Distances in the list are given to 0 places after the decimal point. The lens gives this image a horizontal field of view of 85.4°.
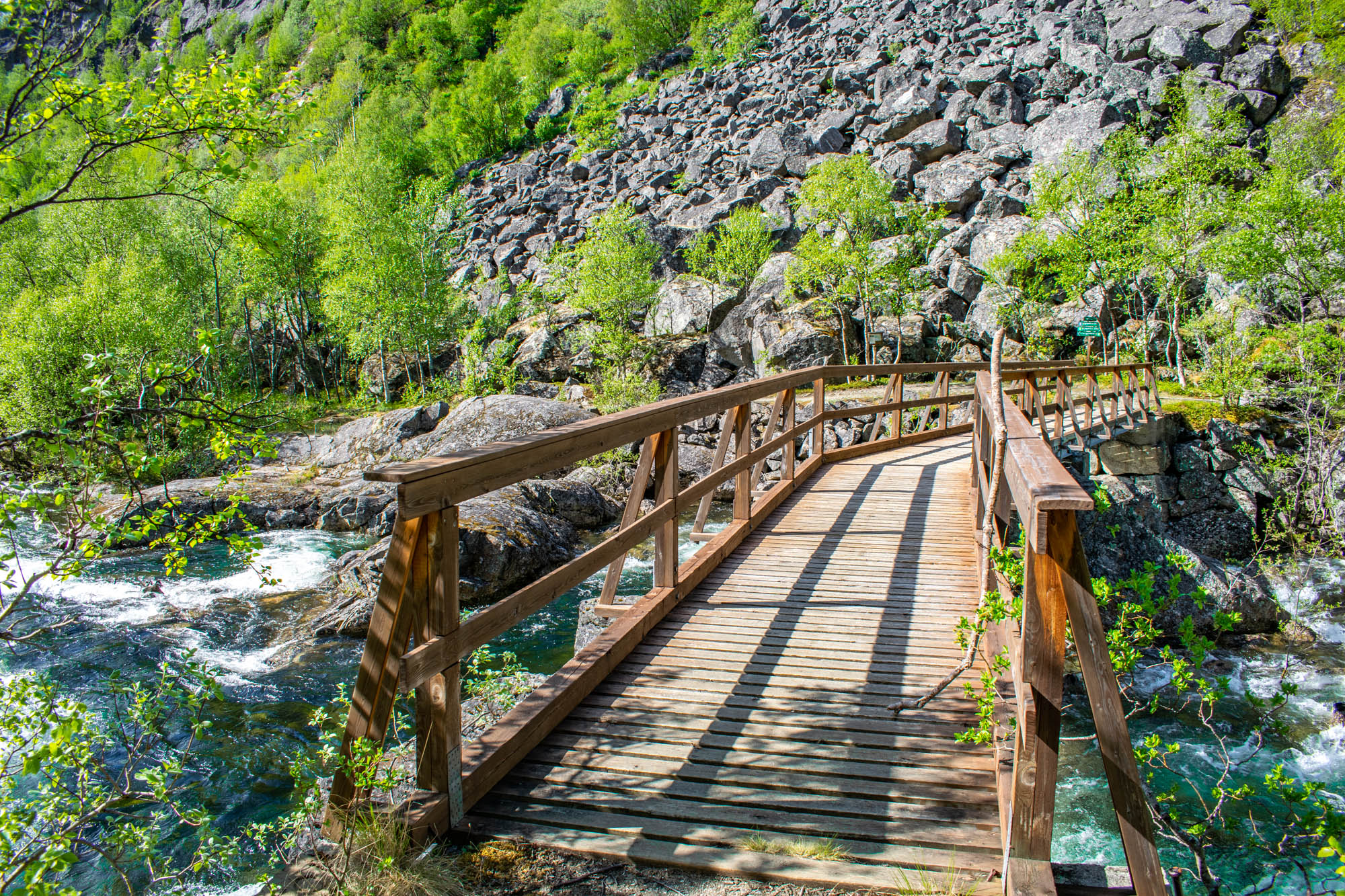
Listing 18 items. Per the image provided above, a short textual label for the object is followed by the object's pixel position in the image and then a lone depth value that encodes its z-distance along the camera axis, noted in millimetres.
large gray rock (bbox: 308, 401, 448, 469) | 21953
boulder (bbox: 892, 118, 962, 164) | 36312
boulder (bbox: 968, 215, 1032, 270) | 28984
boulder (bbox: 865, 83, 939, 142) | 38094
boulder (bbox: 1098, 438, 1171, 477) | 14977
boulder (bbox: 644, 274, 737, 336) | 30562
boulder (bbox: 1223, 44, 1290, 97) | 31547
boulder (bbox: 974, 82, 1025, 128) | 36250
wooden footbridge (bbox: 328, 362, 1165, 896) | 2014
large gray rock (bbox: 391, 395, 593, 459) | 18609
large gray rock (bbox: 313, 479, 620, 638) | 9523
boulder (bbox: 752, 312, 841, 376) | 25719
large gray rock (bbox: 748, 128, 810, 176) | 39969
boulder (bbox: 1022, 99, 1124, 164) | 31609
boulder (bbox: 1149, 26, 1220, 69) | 33500
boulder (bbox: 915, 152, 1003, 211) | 33312
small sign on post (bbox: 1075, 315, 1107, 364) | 20656
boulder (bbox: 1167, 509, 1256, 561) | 14586
